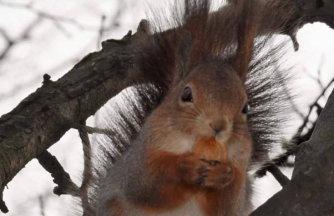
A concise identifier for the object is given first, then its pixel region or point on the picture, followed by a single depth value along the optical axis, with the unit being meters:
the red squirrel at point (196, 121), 3.82
